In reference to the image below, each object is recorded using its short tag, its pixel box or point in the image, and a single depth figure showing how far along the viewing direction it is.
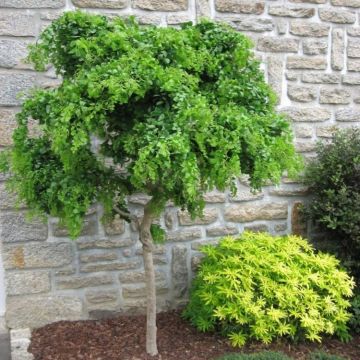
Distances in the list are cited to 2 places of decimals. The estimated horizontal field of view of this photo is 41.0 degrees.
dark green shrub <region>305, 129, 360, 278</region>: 3.75
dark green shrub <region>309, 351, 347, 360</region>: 3.05
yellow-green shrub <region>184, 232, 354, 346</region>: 3.18
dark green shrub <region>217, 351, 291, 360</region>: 2.89
